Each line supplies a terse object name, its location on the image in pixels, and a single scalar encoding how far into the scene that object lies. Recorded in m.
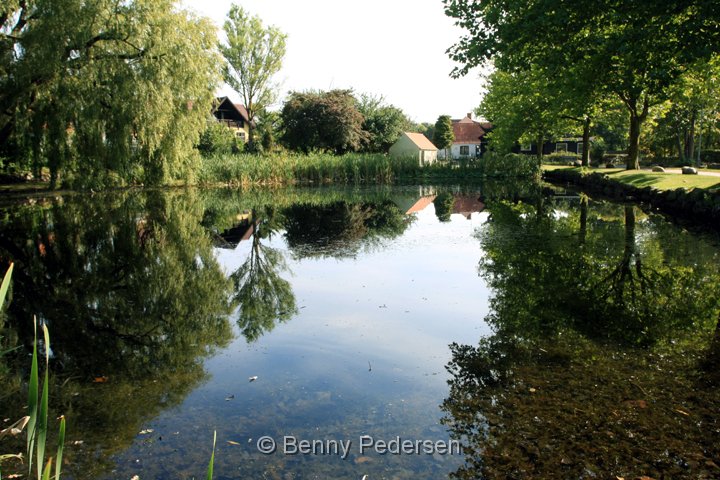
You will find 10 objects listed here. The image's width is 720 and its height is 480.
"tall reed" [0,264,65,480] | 1.56
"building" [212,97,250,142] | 64.94
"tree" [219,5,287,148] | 52.19
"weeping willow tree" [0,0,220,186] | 19.55
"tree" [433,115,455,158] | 67.94
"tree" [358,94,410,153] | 53.47
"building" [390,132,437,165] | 53.66
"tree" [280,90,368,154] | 46.03
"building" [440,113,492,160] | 72.88
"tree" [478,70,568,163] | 32.53
